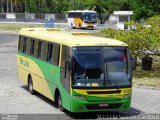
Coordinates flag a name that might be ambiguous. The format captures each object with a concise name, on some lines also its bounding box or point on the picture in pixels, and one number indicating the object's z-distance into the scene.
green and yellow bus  14.13
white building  67.49
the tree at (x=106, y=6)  97.94
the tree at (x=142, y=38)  22.92
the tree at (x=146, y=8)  41.82
